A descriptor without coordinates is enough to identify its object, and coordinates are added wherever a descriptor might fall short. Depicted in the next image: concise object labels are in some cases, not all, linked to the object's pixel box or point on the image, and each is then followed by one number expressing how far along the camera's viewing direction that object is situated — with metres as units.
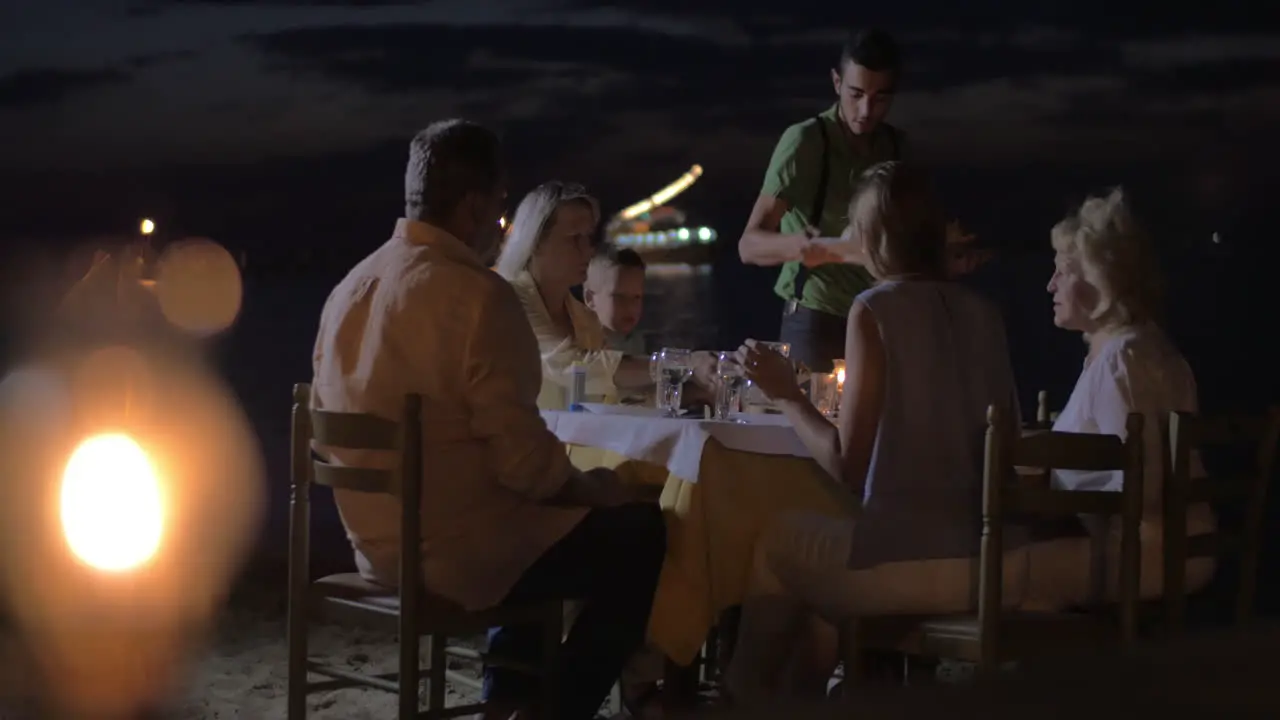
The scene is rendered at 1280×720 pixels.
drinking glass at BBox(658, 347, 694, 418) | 3.73
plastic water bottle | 4.07
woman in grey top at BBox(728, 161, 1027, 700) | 3.14
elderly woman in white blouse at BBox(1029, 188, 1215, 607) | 3.25
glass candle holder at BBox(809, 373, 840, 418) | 3.88
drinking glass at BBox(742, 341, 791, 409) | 3.79
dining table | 3.30
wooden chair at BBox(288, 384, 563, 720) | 3.02
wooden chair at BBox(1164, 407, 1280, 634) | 3.17
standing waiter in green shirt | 4.73
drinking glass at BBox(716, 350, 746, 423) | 3.65
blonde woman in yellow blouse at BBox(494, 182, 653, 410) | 4.30
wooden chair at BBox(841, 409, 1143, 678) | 2.98
